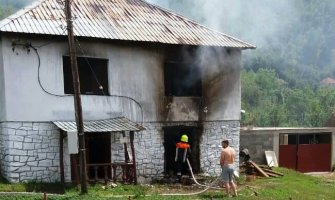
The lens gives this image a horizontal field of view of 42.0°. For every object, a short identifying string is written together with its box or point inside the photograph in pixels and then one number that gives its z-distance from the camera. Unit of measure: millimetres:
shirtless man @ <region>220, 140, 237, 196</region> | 13953
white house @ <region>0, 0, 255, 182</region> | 14734
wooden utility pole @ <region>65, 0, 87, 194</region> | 12711
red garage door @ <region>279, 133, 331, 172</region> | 26438
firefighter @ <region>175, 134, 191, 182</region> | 16547
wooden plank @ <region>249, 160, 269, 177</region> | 19706
